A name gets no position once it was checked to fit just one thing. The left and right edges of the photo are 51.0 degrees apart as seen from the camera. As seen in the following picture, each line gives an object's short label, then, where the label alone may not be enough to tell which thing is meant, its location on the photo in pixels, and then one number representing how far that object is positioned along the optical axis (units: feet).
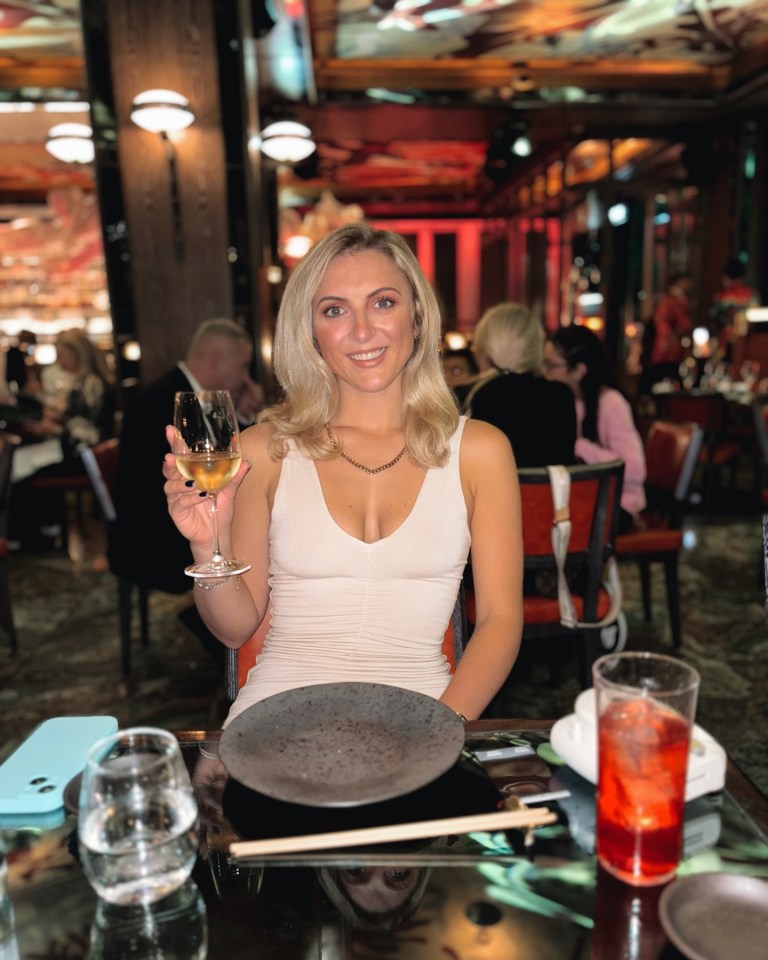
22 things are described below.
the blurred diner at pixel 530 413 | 9.61
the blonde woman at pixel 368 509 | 5.27
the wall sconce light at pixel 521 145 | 27.63
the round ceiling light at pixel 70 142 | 22.16
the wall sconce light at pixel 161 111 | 13.89
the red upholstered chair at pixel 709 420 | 18.75
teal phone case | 3.09
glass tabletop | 2.37
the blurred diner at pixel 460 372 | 11.48
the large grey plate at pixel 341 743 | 2.88
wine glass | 4.67
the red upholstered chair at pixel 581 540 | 8.58
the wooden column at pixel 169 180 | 14.73
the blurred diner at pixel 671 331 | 31.42
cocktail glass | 2.57
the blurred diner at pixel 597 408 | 11.55
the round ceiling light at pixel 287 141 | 21.93
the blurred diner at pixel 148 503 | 10.21
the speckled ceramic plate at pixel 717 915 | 2.26
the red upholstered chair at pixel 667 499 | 11.32
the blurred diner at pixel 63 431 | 18.53
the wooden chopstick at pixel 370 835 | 2.66
